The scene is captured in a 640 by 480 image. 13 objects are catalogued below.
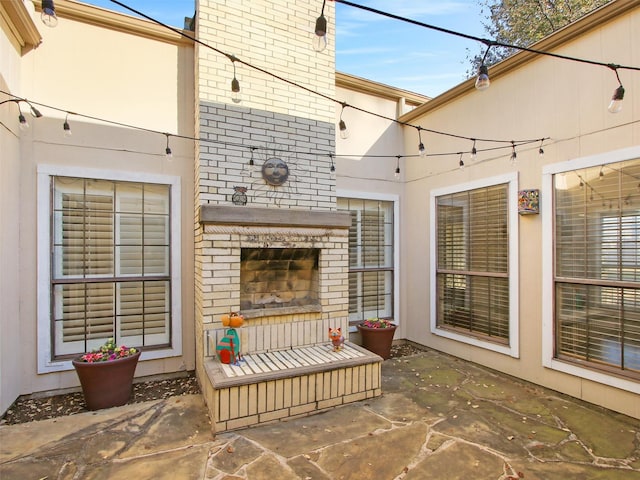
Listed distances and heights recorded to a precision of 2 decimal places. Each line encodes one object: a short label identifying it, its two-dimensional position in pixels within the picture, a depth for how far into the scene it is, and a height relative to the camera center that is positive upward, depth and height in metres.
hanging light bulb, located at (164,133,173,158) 3.61 +0.94
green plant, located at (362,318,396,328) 4.76 -1.06
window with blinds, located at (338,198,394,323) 5.13 -0.22
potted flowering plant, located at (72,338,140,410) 3.19 -1.19
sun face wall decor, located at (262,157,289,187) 3.79 +0.77
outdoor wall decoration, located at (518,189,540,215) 3.74 +0.44
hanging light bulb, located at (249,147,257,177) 3.75 +0.82
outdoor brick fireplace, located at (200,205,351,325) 3.48 -0.20
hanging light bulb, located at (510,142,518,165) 3.89 +0.96
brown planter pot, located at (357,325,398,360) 4.61 -1.24
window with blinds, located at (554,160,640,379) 3.12 -0.22
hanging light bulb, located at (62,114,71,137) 3.22 +1.05
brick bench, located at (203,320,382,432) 2.87 -1.15
